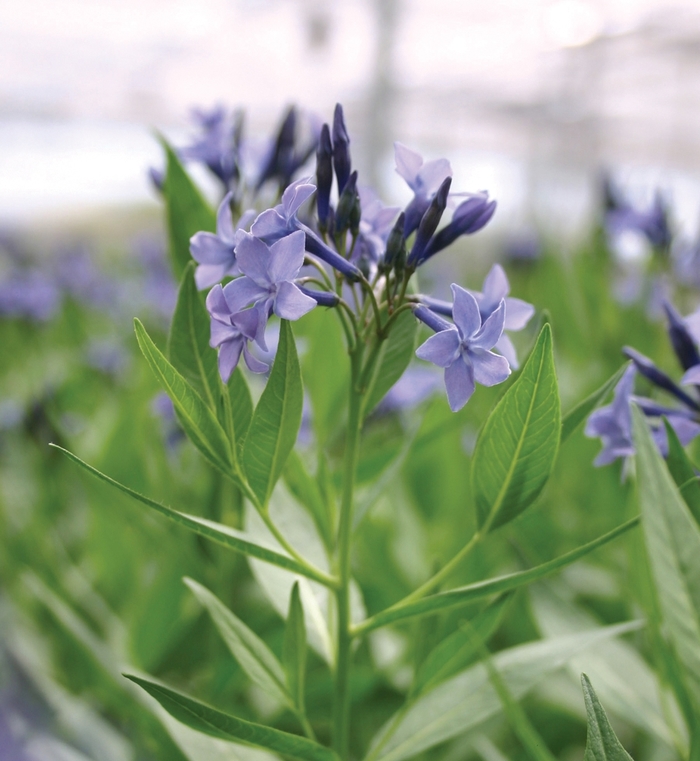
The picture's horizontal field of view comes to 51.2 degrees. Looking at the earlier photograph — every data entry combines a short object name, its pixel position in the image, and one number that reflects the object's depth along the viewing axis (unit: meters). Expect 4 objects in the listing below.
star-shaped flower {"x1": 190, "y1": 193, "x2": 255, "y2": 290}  0.41
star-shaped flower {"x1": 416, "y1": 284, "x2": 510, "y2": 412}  0.35
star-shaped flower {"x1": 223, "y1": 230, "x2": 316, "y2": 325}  0.34
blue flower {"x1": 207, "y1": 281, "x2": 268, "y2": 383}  0.36
